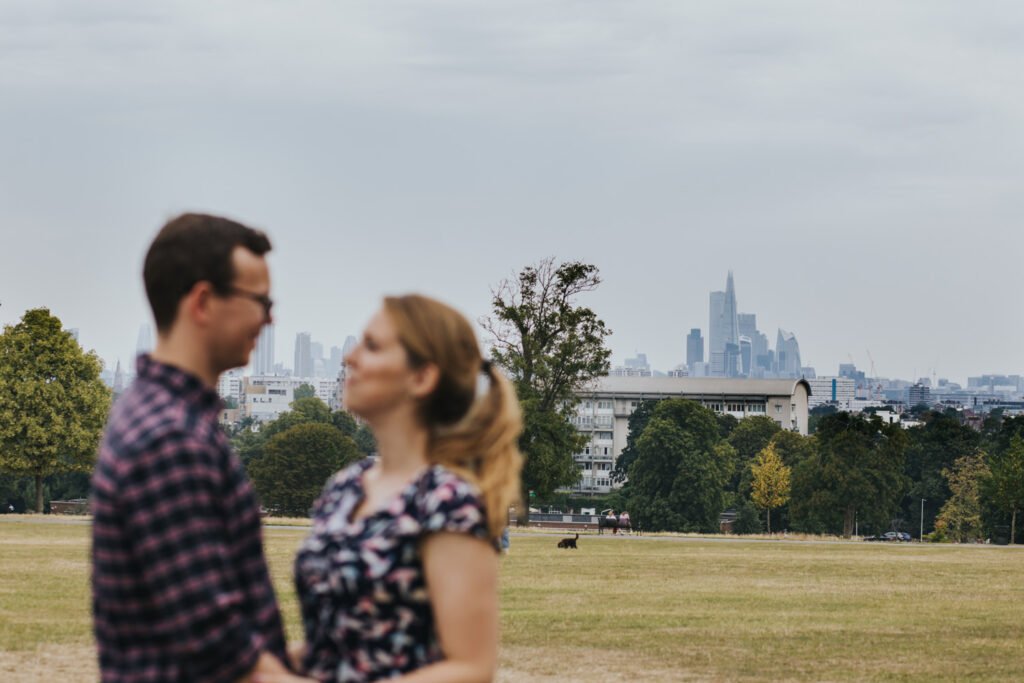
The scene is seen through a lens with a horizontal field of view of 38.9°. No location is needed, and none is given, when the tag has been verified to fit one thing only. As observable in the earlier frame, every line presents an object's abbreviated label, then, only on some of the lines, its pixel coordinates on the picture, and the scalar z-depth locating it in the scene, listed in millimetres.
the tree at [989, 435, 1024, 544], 75938
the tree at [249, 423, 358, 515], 91438
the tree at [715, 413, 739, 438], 135375
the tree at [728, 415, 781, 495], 129125
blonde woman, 3727
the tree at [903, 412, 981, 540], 105875
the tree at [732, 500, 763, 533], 107000
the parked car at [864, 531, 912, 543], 102825
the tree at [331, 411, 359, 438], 128250
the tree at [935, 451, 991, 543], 89000
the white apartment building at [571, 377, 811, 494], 188750
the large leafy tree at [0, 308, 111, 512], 60906
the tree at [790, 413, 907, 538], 87500
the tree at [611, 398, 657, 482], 136625
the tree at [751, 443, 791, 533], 104125
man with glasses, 3617
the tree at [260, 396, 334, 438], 120625
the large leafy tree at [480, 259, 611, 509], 64938
